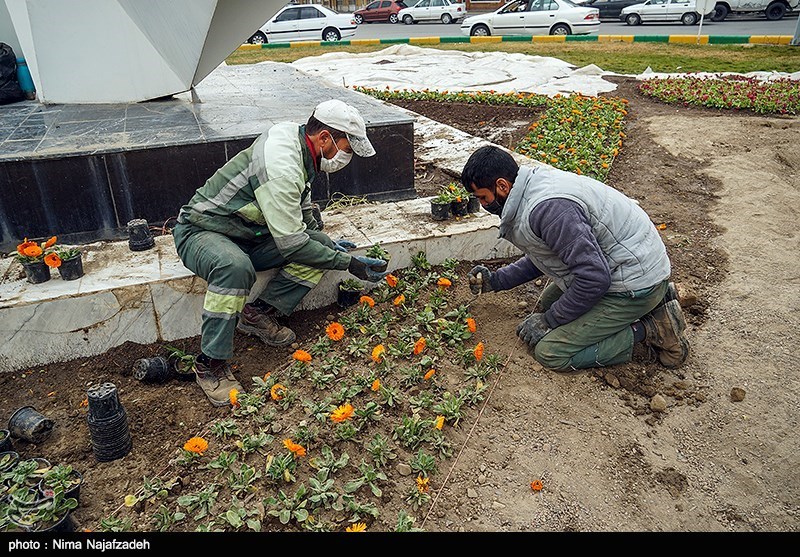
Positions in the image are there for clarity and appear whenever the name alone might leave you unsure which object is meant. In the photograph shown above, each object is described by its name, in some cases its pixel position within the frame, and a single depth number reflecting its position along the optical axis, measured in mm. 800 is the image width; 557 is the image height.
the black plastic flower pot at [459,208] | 4559
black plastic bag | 6410
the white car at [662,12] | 21516
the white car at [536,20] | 18844
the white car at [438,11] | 26969
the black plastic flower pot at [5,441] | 2912
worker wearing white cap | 3315
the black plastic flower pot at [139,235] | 4066
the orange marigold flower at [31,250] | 3557
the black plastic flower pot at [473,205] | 4652
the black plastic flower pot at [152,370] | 3451
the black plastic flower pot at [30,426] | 3049
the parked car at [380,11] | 29000
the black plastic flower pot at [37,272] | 3645
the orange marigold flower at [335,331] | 3611
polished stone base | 4312
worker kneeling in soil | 3076
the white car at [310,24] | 21656
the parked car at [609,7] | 23812
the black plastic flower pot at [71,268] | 3662
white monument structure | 5906
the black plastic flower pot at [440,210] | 4520
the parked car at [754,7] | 21875
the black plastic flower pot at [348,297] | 4062
